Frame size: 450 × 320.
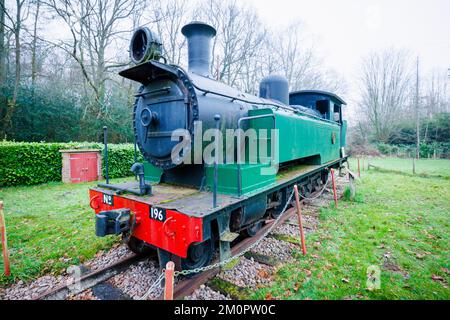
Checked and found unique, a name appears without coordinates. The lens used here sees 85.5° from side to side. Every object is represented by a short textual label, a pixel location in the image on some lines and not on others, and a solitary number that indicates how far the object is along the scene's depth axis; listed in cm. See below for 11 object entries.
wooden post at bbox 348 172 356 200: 752
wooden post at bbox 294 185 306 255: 392
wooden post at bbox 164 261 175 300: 192
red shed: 995
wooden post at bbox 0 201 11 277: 330
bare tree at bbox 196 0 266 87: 2080
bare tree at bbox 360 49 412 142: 3050
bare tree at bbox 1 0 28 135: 1297
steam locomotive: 284
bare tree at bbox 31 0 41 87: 1360
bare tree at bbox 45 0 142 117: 1445
